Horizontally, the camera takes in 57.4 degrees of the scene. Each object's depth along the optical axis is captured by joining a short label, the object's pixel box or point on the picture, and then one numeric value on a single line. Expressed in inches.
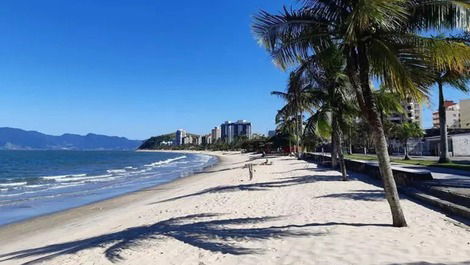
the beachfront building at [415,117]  3403.1
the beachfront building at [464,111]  2758.4
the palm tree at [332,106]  679.1
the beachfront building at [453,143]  1540.4
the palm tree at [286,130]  2442.2
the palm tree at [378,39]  265.7
